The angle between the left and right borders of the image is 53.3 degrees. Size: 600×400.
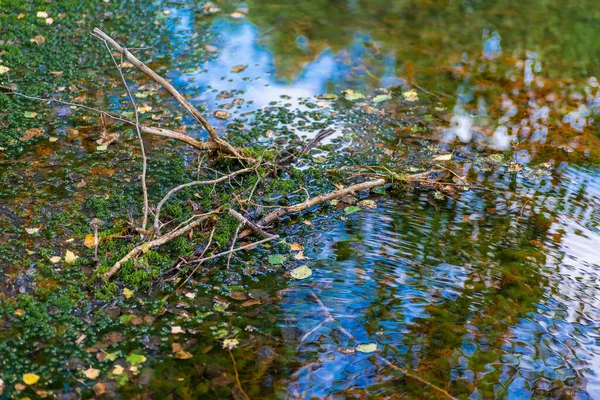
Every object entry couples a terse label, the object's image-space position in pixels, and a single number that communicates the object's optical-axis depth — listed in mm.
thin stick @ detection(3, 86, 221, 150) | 3876
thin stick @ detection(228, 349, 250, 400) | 2762
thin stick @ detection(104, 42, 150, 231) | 3504
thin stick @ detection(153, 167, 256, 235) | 3482
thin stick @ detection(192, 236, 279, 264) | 3419
